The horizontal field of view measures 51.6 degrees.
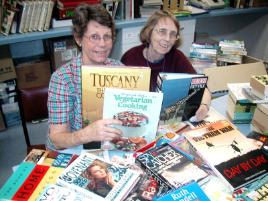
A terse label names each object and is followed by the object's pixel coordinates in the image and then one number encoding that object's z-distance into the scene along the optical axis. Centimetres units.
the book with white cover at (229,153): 98
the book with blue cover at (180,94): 120
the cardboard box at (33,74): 260
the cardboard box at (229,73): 204
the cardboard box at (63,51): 262
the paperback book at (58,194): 85
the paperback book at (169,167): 92
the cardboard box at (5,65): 241
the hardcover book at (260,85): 131
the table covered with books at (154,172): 88
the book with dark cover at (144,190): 88
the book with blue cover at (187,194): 83
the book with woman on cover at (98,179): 87
